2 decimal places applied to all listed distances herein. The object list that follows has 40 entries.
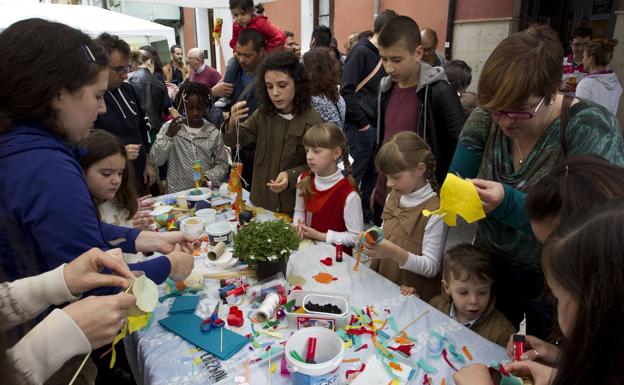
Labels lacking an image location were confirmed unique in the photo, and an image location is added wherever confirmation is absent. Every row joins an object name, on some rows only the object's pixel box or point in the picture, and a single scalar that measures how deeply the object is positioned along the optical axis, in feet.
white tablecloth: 4.01
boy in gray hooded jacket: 8.21
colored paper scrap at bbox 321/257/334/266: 6.02
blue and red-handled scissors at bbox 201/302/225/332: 4.60
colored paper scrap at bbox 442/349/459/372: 4.05
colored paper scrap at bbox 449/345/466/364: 4.15
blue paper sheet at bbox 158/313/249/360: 4.28
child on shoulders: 11.59
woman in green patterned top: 4.28
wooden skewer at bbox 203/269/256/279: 5.69
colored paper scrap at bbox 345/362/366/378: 3.94
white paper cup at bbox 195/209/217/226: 7.32
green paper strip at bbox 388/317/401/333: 4.59
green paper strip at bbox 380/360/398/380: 3.90
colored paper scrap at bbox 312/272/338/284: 5.57
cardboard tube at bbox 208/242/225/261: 5.93
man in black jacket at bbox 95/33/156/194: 10.15
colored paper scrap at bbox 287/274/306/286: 5.49
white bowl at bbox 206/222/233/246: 6.54
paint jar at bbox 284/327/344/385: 3.42
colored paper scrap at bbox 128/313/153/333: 4.11
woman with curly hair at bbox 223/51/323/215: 8.18
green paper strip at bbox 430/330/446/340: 4.44
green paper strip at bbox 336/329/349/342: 4.40
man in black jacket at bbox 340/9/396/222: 12.18
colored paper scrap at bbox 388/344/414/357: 4.20
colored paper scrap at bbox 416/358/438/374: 4.00
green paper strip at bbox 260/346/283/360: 4.18
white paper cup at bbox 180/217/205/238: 6.71
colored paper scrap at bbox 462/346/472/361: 4.19
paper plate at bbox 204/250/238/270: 5.93
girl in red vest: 7.20
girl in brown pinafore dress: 6.01
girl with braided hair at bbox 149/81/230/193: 10.27
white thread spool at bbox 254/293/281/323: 4.66
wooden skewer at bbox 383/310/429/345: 4.42
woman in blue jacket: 3.74
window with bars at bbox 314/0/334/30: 33.66
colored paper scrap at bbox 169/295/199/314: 4.94
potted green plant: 5.15
